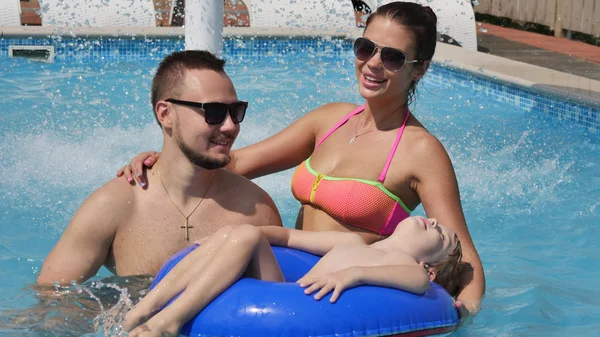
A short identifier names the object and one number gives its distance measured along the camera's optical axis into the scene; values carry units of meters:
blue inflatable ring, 2.83
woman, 3.46
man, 3.25
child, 2.89
